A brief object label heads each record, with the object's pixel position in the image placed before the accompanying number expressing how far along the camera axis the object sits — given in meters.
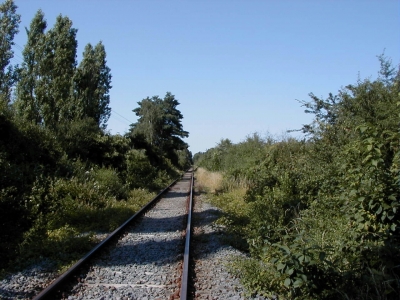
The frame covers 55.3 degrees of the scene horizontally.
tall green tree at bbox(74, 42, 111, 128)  27.30
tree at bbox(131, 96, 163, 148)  55.88
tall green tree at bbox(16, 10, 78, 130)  21.89
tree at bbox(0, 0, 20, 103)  23.31
